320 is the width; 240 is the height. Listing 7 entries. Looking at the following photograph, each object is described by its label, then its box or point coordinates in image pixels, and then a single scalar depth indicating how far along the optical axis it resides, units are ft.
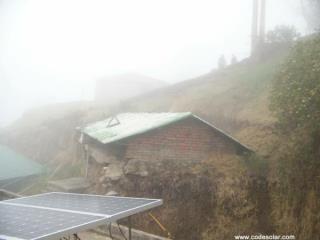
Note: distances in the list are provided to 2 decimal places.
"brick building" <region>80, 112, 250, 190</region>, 36.04
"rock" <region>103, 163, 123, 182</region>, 34.68
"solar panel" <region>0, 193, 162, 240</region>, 13.28
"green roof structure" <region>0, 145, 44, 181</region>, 54.19
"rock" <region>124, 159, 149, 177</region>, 34.14
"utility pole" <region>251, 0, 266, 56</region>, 81.94
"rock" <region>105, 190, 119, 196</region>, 33.20
